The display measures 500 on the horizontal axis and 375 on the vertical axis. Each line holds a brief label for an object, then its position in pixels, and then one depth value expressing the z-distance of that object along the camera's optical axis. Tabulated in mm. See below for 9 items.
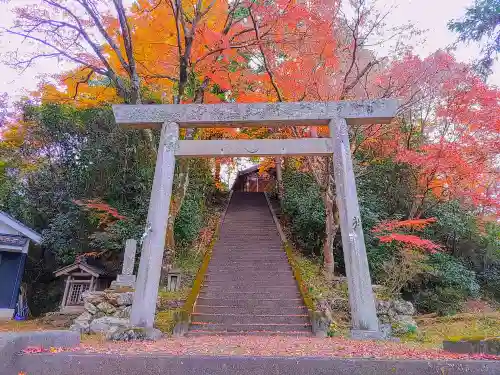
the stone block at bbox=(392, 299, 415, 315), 9695
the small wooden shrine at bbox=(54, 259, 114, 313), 12266
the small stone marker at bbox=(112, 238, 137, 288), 10078
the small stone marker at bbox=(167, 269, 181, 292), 11094
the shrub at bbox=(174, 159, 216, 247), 13336
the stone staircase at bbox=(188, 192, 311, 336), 8125
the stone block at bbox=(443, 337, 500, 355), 3828
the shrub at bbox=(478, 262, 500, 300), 13328
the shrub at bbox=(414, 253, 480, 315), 11602
